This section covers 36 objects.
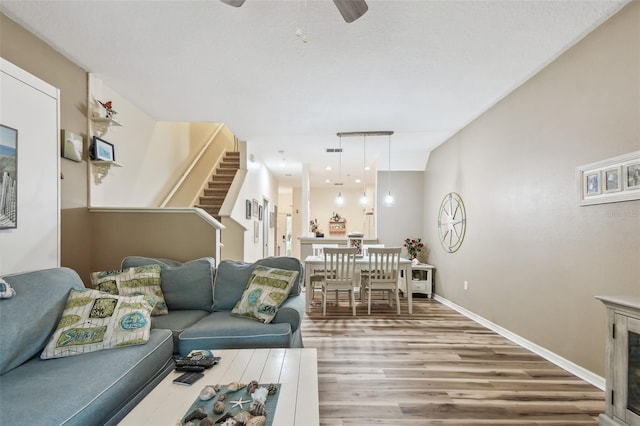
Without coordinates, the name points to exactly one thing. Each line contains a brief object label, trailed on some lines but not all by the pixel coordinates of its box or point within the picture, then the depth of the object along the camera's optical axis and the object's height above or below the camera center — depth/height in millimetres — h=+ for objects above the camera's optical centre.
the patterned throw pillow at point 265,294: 2648 -717
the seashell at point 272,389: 1549 -876
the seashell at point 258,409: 1355 -858
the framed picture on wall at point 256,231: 6999 -456
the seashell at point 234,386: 1559 -871
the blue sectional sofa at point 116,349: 1457 -847
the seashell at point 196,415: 1329 -864
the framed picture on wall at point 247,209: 6301 +37
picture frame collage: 2207 +242
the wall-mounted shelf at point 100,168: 3508 +479
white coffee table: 1366 -902
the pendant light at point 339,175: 6713 +1046
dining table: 4805 -891
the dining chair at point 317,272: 5074 -1046
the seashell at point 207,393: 1490 -867
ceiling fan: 1828 +1203
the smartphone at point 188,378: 1651 -891
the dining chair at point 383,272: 4711 -926
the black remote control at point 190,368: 1789 -892
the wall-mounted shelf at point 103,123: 3475 +984
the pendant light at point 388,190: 5809 +369
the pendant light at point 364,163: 5975 +1152
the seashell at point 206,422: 1265 -849
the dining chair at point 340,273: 4668 -941
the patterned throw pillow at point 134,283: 2744 -641
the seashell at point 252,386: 1546 -868
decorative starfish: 1439 -882
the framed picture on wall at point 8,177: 2375 +249
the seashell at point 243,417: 1292 -849
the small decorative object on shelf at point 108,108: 3490 +1134
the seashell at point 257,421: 1274 -852
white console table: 5977 -1323
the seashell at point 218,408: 1382 -864
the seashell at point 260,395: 1447 -855
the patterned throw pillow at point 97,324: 1894 -731
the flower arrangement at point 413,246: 6469 -718
